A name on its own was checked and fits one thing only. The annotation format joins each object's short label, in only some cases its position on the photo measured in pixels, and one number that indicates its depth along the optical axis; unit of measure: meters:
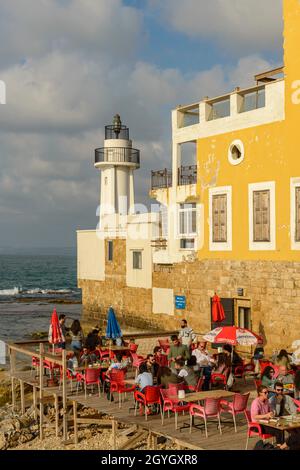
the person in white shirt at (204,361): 15.76
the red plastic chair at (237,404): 12.86
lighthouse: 40.66
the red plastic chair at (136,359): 17.50
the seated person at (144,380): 14.07
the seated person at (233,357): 17.02
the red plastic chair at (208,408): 12.72
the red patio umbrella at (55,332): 17.97
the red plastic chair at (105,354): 18.73
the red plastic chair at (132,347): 19.39
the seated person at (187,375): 14.86
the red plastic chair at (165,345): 20.06
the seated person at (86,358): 17.09
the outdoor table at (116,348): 18.99
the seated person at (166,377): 14.28
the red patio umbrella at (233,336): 16.72
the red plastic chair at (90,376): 15.95
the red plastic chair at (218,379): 15.82
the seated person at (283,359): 16.48
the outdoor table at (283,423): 11.05
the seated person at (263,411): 11.46
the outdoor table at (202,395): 13.37
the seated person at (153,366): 15.45
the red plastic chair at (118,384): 15.00
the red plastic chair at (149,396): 13.65
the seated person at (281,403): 11.77
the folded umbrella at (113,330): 19.23
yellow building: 21.22
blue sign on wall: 26.78
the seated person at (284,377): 14.28
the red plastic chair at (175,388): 13.50
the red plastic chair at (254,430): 11.42
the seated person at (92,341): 18.95
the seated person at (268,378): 14.20
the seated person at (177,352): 16.86
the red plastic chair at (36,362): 18.35
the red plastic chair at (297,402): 12.37
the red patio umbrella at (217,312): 22.03
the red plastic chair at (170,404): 13.26
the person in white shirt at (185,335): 19.50
